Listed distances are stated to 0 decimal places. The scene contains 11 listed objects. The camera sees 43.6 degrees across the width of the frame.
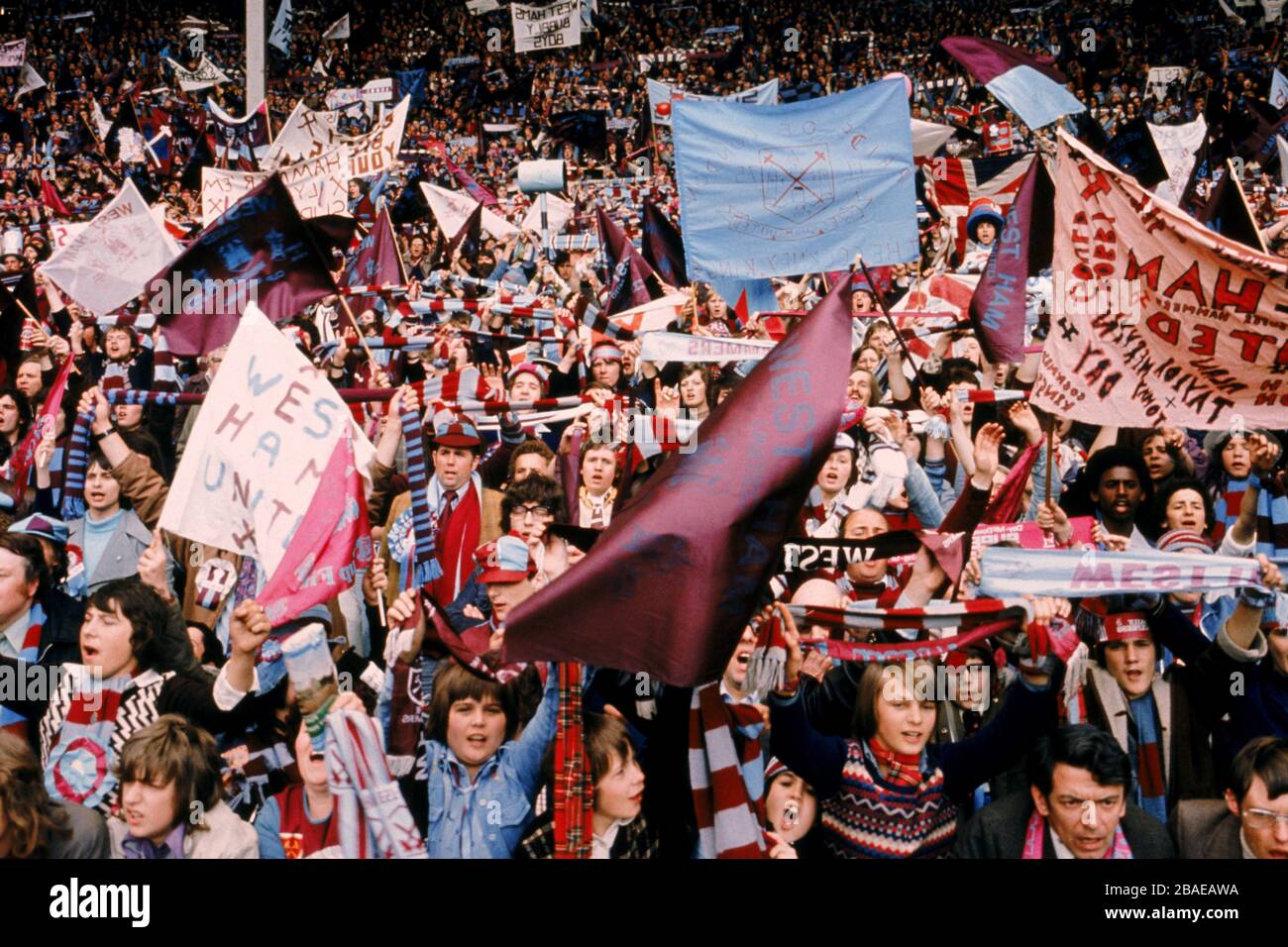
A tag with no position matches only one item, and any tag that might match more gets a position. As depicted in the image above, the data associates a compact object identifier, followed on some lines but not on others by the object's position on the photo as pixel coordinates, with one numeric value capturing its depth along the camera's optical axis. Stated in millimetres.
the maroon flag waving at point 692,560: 3826
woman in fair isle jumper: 4051
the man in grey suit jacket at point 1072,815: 4035
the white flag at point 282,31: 19969
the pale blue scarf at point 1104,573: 4262
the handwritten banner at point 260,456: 4602
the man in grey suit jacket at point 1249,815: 3934
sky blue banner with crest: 7207
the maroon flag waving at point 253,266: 6137
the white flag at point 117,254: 7980
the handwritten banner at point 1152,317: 5039
